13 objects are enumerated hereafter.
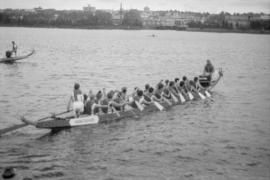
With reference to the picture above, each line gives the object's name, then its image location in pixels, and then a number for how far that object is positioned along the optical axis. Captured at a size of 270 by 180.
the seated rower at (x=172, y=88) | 24.05
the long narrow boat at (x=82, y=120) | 16.62
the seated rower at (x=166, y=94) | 23.45
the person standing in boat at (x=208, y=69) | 29.03
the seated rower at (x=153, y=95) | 22.00
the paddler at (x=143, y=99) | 21.03
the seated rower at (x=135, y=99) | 20.88
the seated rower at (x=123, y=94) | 19.95
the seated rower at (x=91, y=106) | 18.20
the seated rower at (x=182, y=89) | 25.06
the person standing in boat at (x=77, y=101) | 17.48
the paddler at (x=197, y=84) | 26.46
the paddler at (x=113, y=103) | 19.05
